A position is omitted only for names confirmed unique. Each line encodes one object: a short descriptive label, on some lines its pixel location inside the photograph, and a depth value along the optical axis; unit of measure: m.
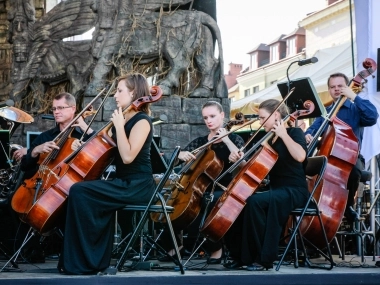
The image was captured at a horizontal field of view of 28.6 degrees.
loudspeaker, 7.16
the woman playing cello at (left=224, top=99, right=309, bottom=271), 5.54
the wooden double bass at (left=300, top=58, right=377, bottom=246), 5.92
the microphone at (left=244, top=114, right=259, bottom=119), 6.36
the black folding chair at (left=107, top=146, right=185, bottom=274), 4.99
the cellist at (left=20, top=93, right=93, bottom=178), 5.88
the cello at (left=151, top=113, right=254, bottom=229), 5.95
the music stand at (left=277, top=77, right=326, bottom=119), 6.34
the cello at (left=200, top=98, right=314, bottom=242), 5.38
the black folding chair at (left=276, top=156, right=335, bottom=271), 5.48
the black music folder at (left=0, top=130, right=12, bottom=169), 5.91
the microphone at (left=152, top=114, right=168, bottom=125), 6.45
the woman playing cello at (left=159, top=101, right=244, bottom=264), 6.12
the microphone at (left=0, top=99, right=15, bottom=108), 6.01
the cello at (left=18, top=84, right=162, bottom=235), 5.01
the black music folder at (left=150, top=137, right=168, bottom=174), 5.50
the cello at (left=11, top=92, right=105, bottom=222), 5.45
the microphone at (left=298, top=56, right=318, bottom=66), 6.64
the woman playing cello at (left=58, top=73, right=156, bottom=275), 4.93
